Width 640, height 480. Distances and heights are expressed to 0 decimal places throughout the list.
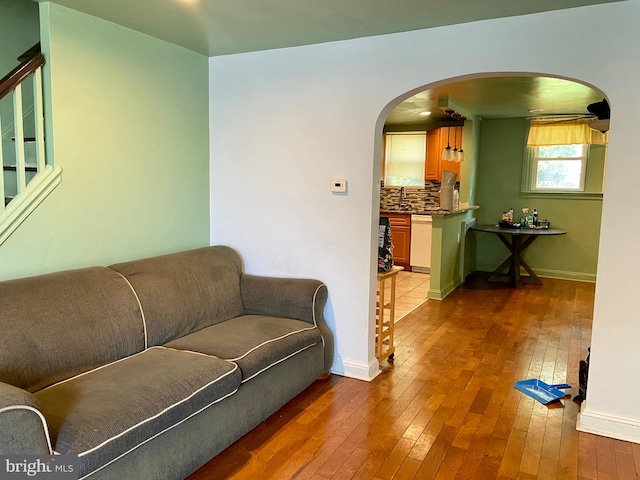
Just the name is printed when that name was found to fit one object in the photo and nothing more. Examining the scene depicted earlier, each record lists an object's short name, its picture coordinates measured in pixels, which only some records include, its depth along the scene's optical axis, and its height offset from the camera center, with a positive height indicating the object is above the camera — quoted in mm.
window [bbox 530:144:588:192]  6332 +379
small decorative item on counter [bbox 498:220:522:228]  6145 -414
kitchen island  5293 -700
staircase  2326 +102
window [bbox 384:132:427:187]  7234 +506
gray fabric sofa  1679 -840
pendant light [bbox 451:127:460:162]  6737 +797
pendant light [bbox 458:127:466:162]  5938 +463
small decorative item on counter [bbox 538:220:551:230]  6244 -400
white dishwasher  6785 -747
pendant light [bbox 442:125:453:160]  5684 +463
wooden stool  3369 -1009
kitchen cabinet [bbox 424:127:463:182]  6762 +604
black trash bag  3412 -410
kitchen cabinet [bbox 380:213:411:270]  6973 -686
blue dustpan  2918 -1270
